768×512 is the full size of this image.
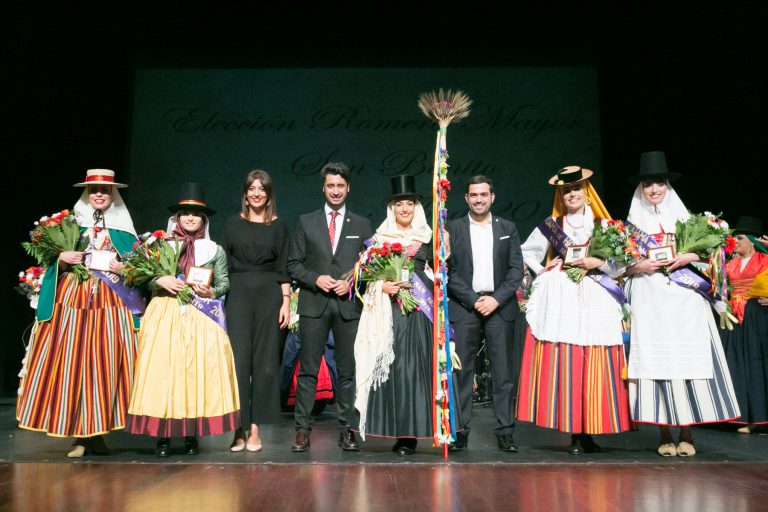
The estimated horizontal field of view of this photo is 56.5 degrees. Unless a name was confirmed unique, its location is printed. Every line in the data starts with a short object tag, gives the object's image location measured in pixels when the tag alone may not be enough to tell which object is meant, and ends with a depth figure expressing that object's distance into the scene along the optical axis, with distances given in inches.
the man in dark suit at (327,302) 156.2
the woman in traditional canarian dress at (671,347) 151.6
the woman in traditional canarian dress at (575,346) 152.9
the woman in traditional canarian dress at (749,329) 207.9
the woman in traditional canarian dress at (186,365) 148.2
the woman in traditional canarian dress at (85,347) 150.5
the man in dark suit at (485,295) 155.1
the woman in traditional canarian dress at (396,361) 149.3
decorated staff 146.9
